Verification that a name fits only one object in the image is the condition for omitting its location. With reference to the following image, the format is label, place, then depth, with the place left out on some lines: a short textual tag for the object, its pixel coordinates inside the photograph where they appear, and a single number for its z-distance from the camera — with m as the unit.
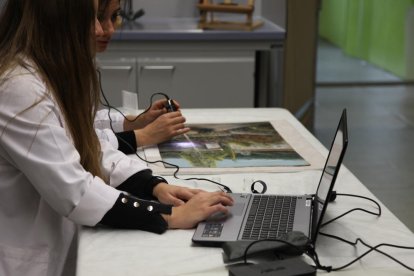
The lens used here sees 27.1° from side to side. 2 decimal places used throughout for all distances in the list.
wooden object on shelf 4.38
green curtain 7.67
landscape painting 2.42
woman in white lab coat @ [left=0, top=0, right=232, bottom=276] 1.85
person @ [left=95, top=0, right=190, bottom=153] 2.22
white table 1.74
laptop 1.83
